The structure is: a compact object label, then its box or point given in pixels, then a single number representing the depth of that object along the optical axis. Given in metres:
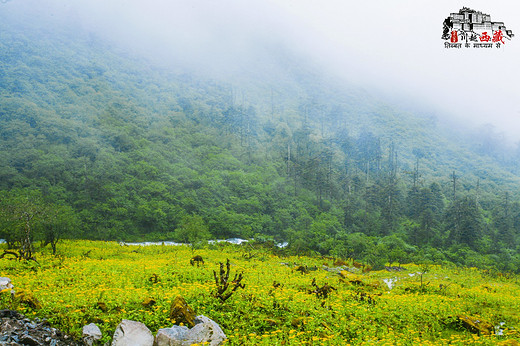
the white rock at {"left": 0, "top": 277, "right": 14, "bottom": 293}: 10.60
